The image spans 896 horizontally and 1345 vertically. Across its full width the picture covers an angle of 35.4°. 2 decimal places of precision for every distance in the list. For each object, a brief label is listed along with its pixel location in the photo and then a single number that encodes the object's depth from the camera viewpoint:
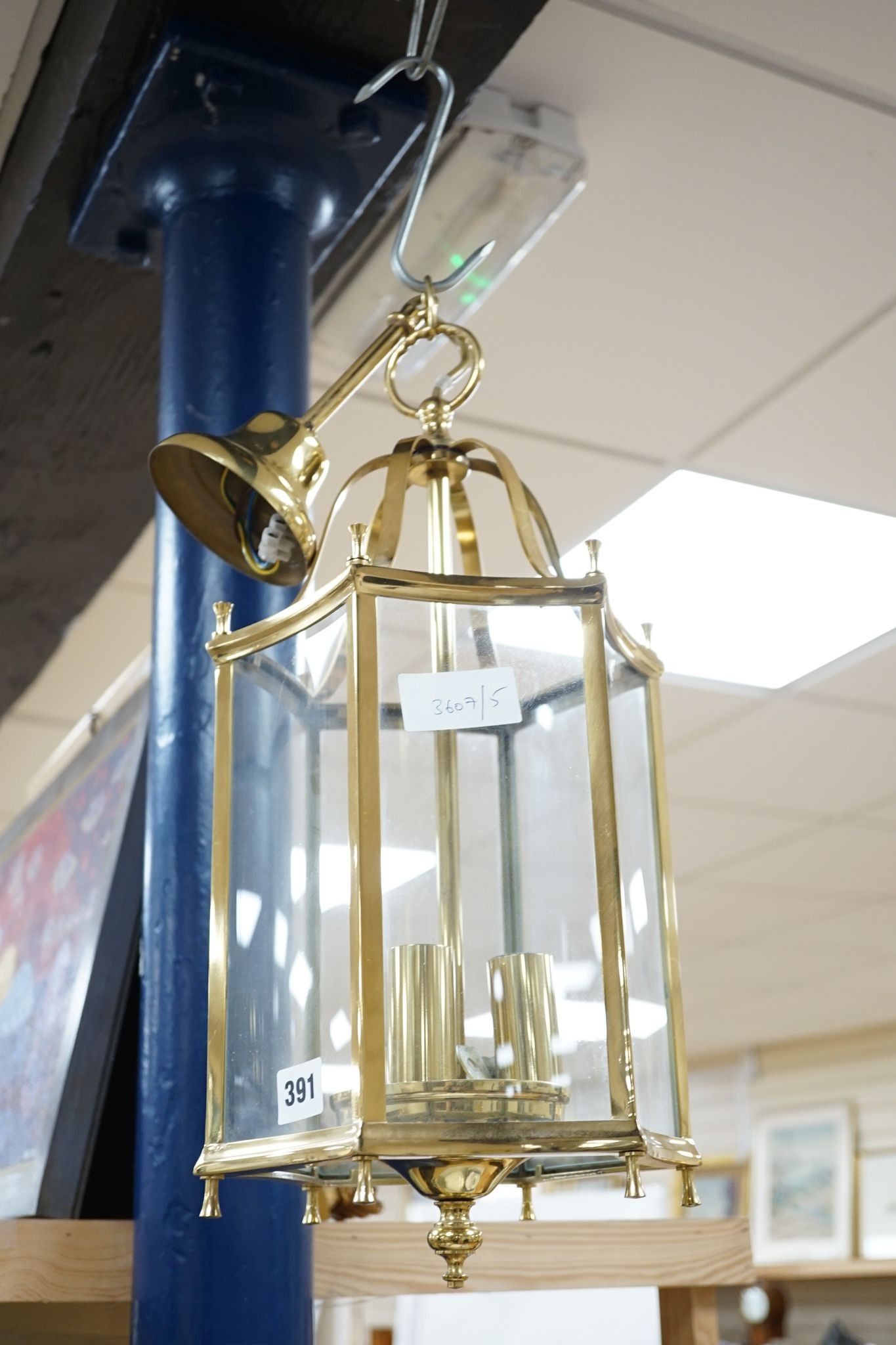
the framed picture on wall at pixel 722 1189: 7.59
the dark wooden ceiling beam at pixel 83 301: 1.27
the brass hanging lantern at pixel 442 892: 0.61
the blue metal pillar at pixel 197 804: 1.00
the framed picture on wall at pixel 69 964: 1.18
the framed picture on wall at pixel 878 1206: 6.64
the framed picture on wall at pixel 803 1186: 6.93
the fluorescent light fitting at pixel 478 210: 1.50
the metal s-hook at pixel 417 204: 0.85
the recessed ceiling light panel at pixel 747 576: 2.33
